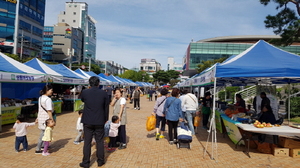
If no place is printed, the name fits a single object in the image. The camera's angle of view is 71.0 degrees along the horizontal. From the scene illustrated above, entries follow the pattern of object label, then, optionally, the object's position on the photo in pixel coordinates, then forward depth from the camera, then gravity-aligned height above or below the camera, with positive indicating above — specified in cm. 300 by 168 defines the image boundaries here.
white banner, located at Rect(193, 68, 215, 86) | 564 +39
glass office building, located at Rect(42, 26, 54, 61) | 8212 +1737
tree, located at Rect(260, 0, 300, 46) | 1245 +427
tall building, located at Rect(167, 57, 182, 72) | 14735 +1785
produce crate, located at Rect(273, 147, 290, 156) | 538 -152
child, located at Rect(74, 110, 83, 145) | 574 -124
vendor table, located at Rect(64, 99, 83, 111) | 1317 -107
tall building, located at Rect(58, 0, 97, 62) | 10725 +3640
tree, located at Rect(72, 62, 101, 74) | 6920 +659
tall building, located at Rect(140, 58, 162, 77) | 13725 +1506
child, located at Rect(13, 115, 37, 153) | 495 -106
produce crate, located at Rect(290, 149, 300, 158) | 530 -152
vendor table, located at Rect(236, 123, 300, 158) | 499 -92
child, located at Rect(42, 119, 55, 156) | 479 -108
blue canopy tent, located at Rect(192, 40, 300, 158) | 504 +67
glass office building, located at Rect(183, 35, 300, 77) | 5769 +1097
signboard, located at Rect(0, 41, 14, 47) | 4454 +912
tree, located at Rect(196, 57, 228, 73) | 3426 +432
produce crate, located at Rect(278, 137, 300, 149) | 540 -130
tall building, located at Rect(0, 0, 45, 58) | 4547 +1417
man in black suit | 402 -52
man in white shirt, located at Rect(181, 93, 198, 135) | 719 -52
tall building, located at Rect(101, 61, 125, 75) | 11281 +1304
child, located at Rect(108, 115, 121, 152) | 524 -97
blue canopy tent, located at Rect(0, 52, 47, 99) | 714 +31
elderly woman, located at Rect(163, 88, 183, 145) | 595 -63
